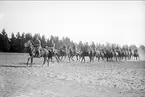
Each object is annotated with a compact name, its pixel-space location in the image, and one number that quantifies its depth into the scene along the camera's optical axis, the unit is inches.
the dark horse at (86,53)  1226.6
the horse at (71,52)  1246.1
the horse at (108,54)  1444.4
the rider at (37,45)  757.8
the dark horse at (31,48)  722.6
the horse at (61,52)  1195.1
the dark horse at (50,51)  895.1
